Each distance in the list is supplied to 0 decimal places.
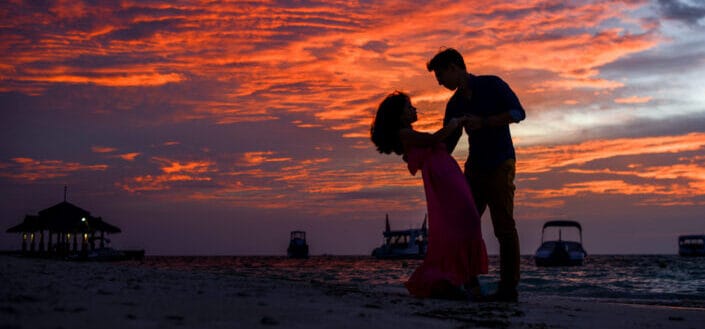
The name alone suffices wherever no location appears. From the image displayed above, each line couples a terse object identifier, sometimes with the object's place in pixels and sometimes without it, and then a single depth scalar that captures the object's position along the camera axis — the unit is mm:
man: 5488
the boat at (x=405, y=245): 102250
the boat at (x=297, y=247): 112688
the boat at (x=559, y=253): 57406
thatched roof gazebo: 49875
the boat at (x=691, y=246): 101438
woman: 5307
